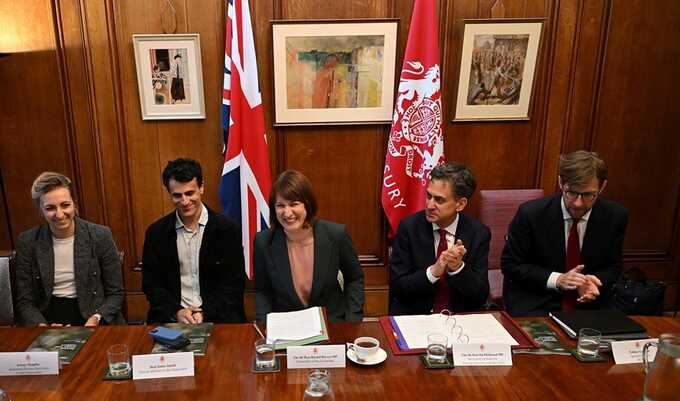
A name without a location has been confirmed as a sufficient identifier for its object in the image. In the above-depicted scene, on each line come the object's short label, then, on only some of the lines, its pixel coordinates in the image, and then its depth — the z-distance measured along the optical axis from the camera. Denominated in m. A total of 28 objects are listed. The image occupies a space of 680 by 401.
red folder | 1.51
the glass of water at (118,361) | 1.40
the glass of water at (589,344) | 1.50
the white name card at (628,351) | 1.48
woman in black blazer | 1.96
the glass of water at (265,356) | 1.43
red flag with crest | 2.87
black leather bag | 2.36
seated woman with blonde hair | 2.14
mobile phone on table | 1.53
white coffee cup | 1.45
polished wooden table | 1.31
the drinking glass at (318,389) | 1.27
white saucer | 1.44
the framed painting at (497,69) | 2.98
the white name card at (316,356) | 1.43
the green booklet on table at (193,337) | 1.52
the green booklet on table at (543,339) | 1.52
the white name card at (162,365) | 1.40
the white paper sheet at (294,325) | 1.57
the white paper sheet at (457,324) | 1.56
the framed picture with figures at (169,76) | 2.90
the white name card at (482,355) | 1.46
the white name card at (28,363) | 1.40
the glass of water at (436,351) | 1.46
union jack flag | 2.81
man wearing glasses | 2.09
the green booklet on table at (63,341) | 1.52
